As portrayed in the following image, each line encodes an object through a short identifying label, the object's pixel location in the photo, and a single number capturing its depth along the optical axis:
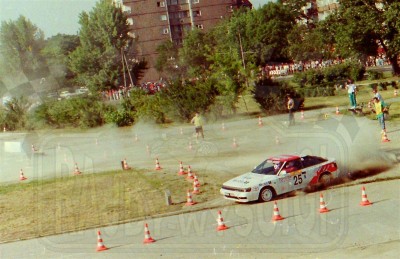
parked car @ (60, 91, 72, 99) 87.38
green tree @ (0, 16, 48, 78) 87.81
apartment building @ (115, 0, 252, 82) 98.69
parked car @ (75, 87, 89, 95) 86.91
